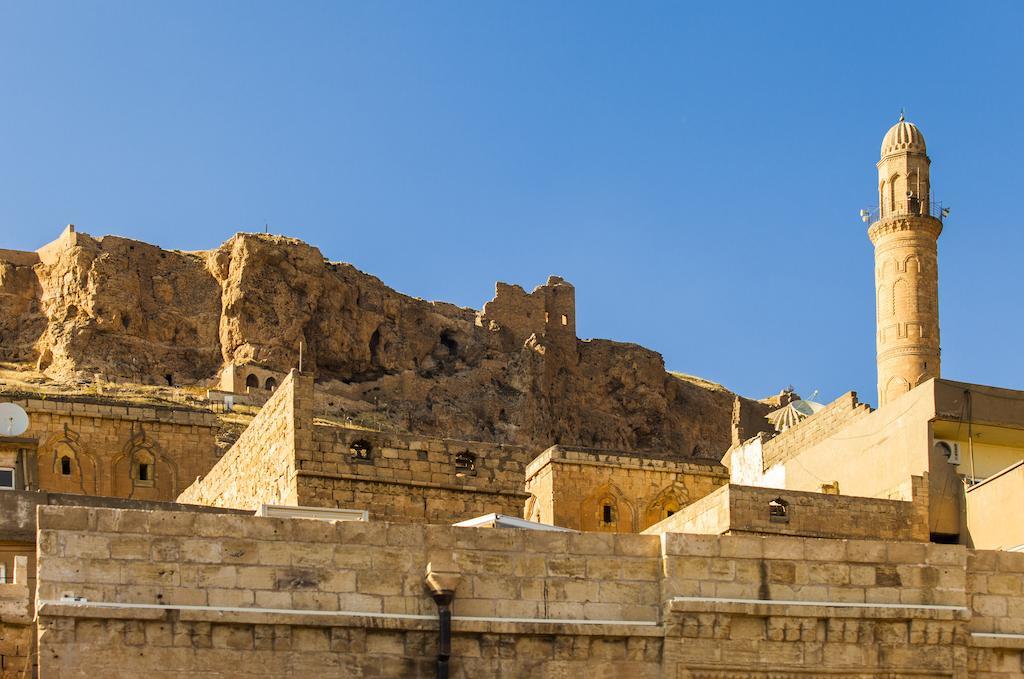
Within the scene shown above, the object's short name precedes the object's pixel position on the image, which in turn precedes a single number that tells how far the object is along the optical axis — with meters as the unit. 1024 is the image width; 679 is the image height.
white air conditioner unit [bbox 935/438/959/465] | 29.41
